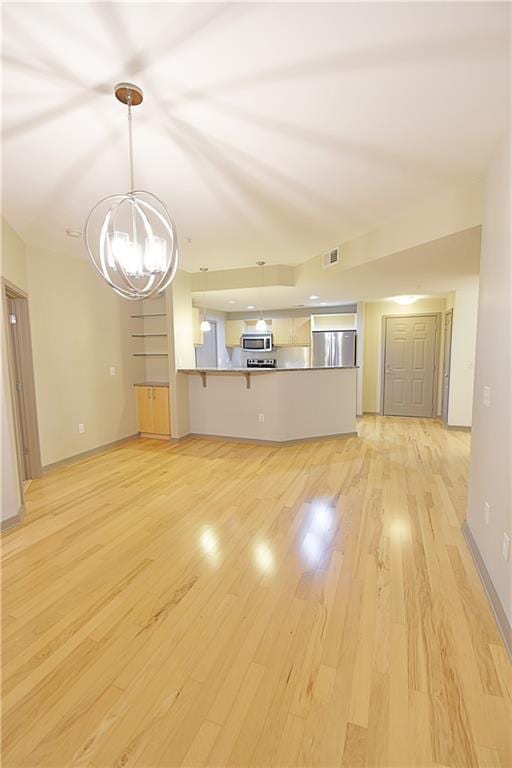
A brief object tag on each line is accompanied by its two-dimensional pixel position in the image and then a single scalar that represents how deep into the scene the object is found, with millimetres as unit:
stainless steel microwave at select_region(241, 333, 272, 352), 7504
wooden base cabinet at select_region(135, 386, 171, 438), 5453
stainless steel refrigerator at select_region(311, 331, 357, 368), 7043
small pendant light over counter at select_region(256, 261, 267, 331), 5016
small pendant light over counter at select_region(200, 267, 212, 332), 5316
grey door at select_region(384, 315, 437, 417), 6816
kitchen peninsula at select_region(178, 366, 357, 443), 5070
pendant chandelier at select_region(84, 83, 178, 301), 1803
